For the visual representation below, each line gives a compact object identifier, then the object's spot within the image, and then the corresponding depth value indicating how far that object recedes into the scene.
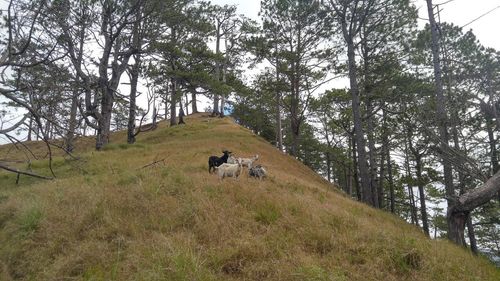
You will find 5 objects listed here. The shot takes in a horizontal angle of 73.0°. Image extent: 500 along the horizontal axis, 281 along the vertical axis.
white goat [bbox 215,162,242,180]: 10.57
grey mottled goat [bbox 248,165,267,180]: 11.72
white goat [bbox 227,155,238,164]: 12.56
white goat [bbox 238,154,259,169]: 13.02
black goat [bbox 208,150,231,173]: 12.32
